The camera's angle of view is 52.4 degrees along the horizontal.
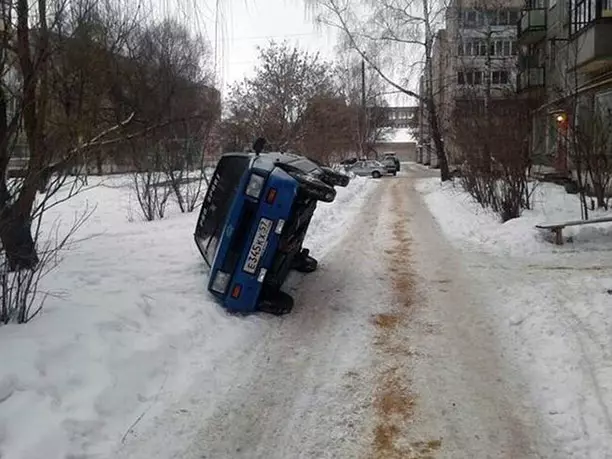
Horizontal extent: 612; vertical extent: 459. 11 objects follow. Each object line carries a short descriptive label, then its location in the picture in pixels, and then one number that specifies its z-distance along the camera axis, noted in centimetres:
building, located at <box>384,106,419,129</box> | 7891
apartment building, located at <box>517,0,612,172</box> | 1508
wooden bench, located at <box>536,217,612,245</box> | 1002
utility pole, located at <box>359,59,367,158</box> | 5326
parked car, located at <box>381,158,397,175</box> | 4688
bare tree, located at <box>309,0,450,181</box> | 3078
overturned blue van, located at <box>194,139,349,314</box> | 597
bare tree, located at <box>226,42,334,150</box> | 2383
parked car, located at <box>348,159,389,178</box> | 4478
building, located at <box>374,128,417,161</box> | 10196
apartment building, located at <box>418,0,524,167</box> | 2960
